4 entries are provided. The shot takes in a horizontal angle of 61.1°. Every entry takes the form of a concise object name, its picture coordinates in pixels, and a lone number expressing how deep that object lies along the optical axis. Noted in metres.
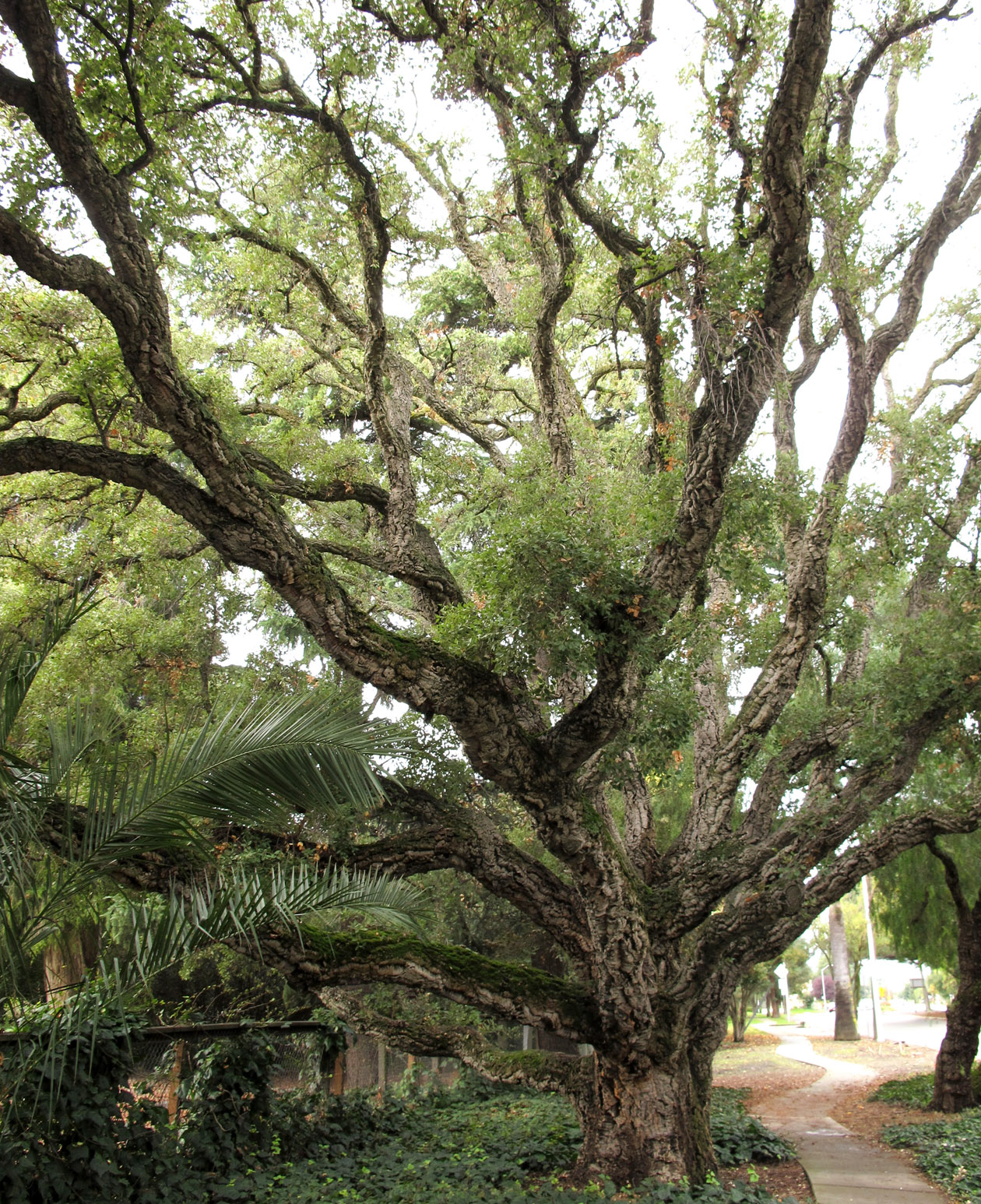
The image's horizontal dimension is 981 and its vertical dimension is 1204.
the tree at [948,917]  10.43
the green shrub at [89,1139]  4.45
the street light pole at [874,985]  20.33
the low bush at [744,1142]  8.31
